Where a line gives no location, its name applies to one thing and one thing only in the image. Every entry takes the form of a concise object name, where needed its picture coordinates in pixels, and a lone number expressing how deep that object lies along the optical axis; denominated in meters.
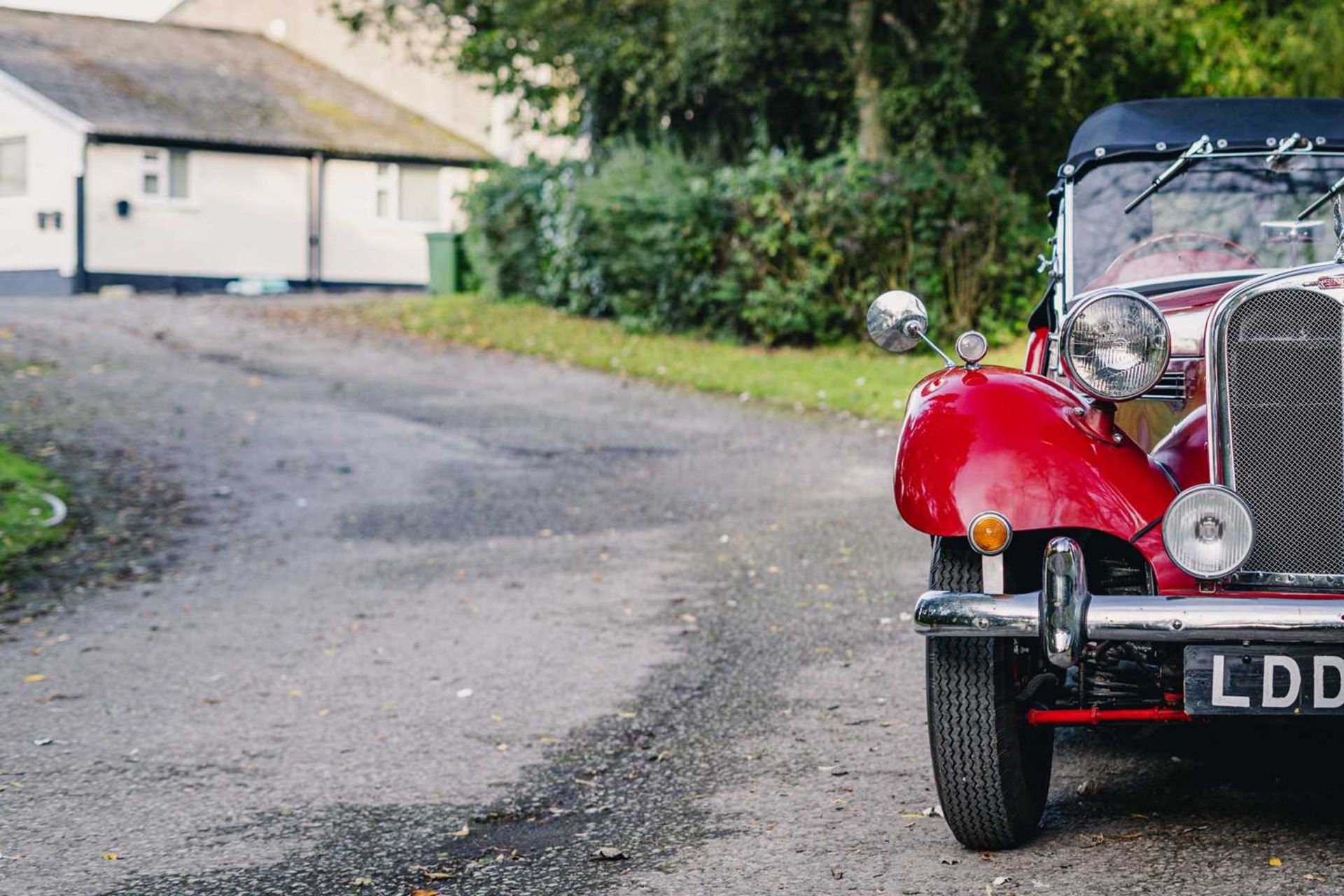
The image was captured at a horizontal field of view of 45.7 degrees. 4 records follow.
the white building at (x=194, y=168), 30.44
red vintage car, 3.73
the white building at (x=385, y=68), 35.38
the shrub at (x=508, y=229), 23.11
